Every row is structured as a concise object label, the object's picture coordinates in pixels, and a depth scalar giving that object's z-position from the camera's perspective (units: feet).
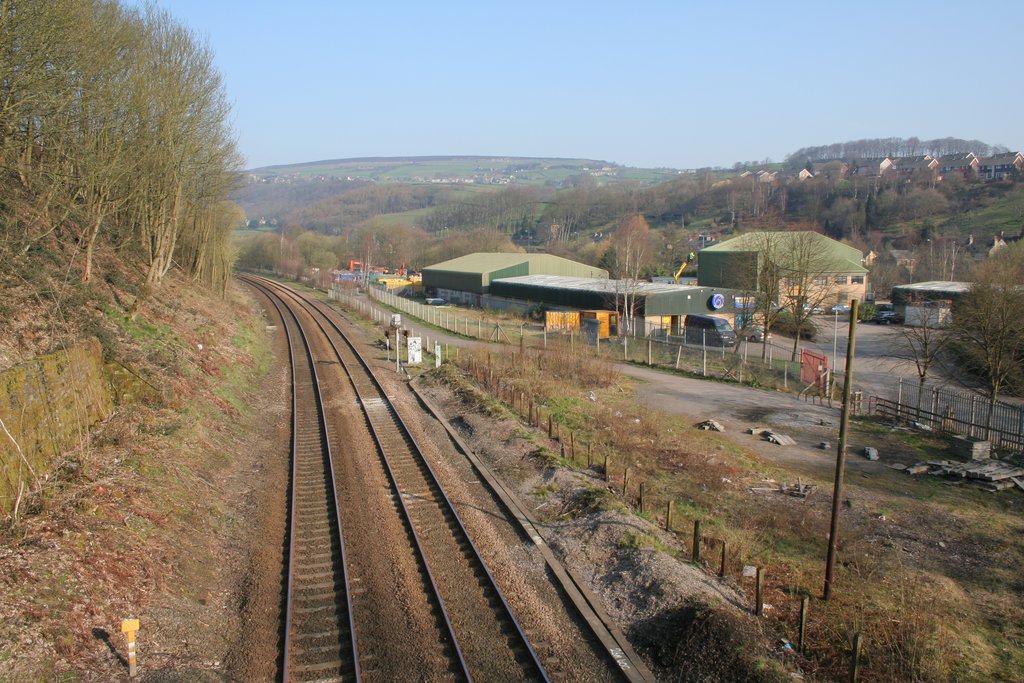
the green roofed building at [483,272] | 189.37
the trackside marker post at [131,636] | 25.41
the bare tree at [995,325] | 72.23
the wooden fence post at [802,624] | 29.01
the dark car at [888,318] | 169.33
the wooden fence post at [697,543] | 36.21
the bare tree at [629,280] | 127.54
